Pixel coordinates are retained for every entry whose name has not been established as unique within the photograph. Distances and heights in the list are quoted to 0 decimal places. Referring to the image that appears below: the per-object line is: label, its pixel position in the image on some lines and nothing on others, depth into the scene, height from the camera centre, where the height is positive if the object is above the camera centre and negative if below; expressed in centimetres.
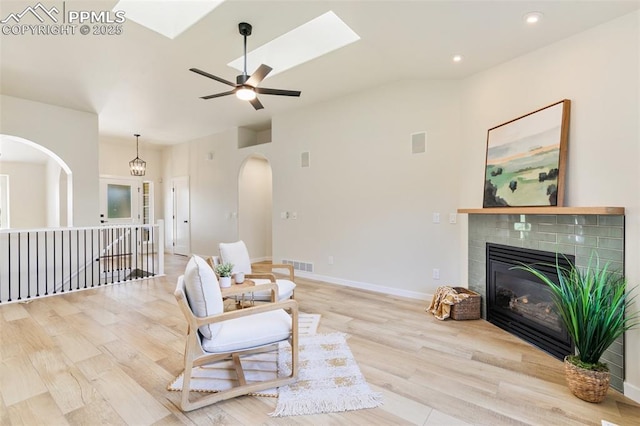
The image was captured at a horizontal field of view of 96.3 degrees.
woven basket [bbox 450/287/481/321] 327 -113
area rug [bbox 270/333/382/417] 184 -126
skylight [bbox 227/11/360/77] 316 +198
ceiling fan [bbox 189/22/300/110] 275 +128
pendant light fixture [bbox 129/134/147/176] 746 +112
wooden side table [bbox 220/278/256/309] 257 -74
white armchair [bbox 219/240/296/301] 314 -75
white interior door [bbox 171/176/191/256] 789 -21
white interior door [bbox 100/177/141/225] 785 +25
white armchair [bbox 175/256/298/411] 181 -84
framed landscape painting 259 +52
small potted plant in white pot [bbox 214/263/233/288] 273 -63
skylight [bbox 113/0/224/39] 268 +191
